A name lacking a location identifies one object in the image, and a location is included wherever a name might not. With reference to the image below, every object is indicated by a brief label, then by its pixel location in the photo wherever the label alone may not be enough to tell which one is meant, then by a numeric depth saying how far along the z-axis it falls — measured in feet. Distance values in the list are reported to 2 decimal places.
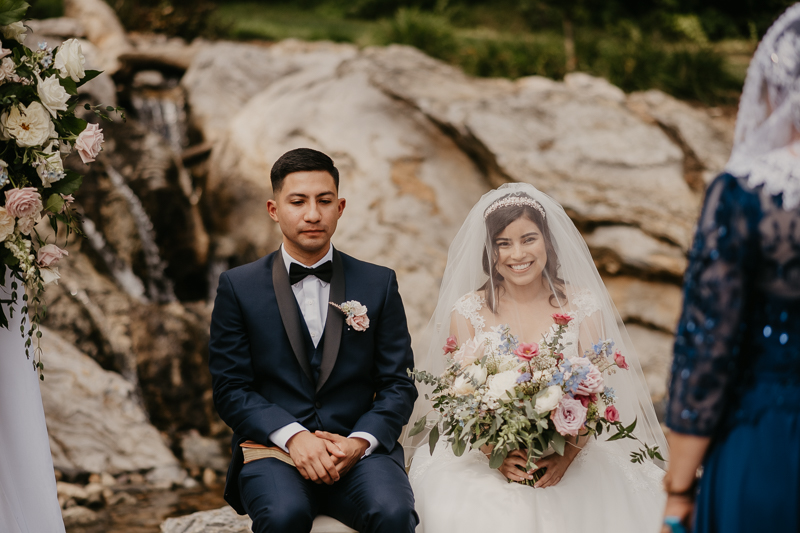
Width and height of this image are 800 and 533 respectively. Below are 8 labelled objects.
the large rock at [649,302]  23.59
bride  9.42
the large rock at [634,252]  22.98
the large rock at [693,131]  24.34
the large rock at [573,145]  23.32
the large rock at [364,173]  22.80
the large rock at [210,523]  12.05
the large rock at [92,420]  17.58
